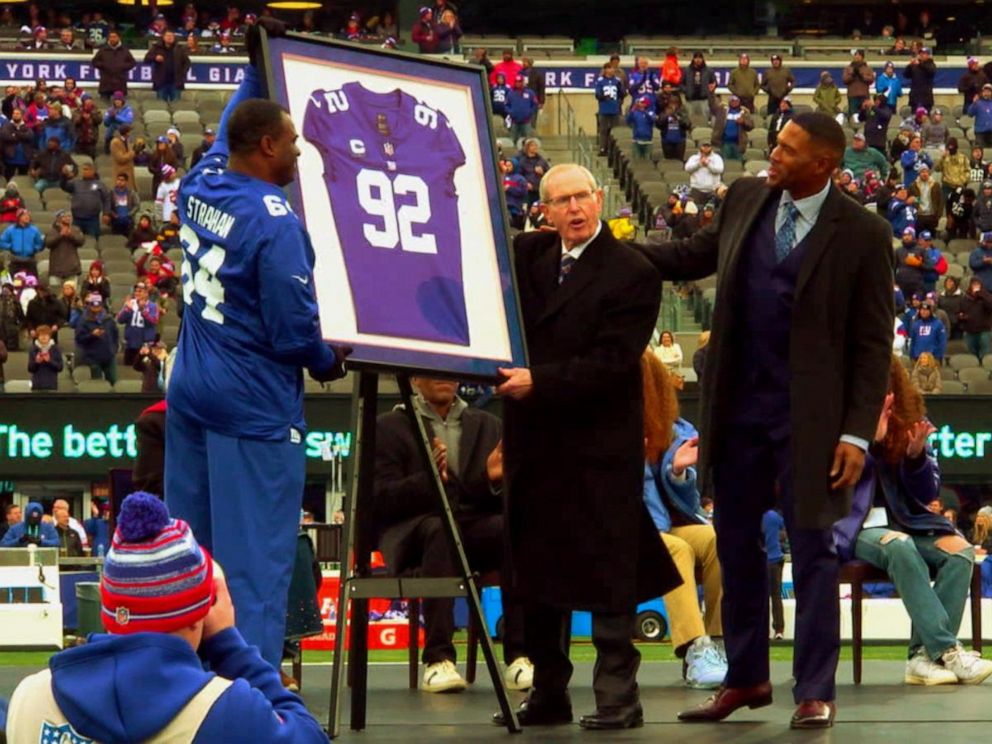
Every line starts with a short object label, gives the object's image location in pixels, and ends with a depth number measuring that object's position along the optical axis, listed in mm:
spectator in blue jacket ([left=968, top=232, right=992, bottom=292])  28625
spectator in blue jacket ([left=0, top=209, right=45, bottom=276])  27578
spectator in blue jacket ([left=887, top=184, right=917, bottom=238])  30328
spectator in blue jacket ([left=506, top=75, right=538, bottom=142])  34625
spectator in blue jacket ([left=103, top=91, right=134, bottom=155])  33250
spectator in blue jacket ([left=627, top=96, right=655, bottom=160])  33844
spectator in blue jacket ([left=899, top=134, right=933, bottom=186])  32594
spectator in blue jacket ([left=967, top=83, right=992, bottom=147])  34781
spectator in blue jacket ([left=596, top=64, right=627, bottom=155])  35125
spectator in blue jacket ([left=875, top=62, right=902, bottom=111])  36875
